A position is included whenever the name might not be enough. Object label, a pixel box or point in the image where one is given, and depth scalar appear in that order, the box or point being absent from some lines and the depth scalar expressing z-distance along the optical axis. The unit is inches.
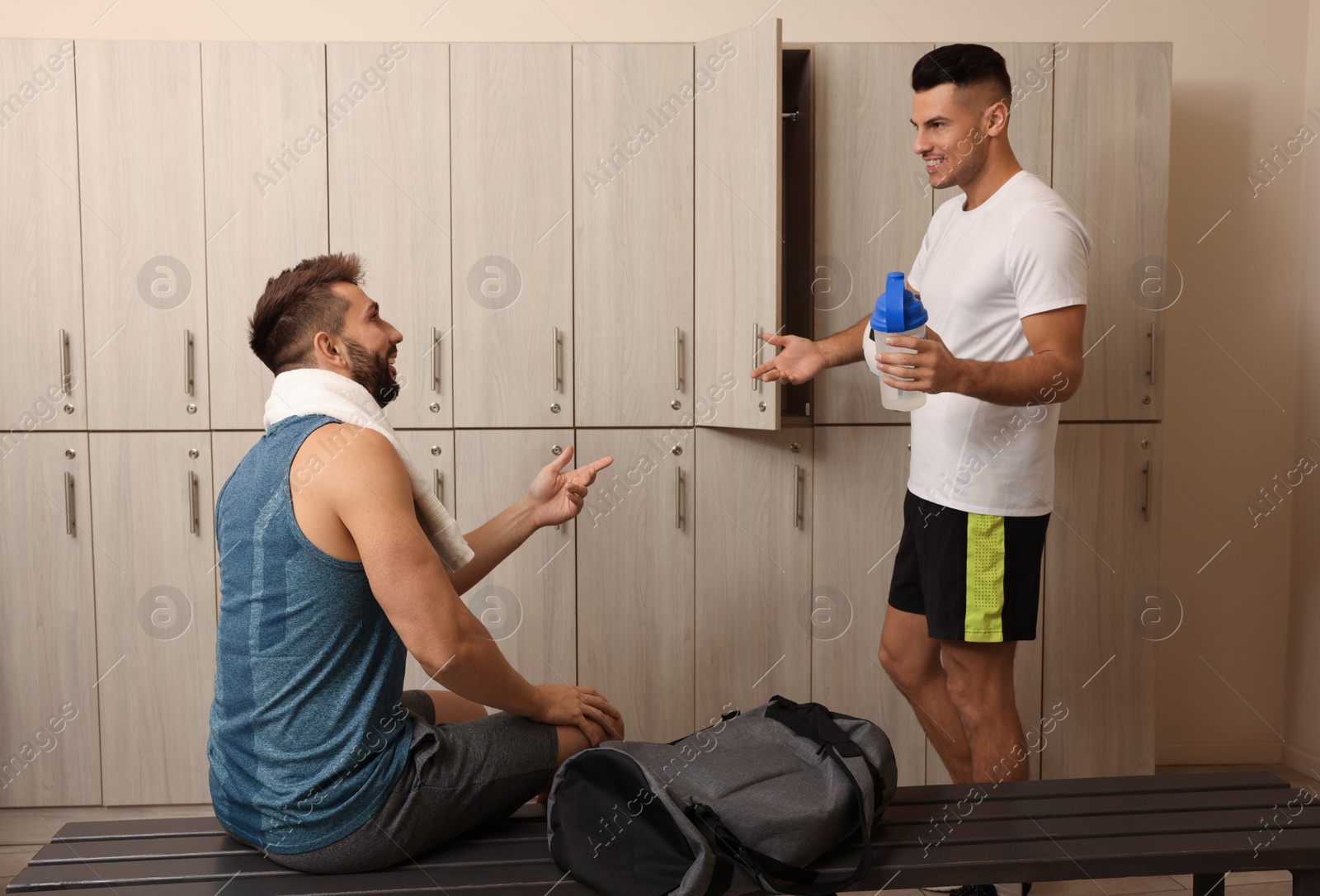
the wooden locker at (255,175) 98.5
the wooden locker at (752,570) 104.4
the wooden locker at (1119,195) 100.7
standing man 72.2
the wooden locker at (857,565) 104.8
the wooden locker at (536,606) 104.6
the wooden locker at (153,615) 100.8
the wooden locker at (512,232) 99.8
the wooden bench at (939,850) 54.2
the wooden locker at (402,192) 99.0
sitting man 53.6
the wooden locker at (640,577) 103.7
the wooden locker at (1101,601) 105.0
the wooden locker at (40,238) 97.2
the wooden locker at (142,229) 98.0
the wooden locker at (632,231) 100.3
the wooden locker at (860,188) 100.8
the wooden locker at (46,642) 100.9
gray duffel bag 52.6
